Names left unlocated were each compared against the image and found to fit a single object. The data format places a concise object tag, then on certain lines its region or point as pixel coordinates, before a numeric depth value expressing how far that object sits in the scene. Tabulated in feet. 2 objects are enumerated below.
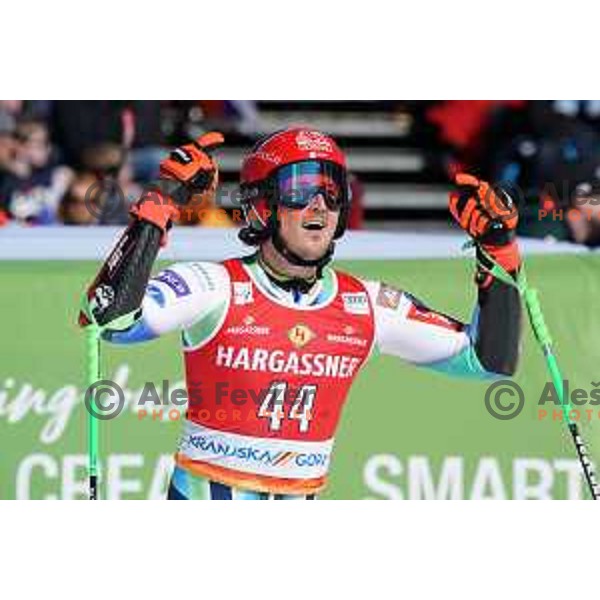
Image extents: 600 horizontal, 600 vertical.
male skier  37.96
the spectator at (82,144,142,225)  44.68
